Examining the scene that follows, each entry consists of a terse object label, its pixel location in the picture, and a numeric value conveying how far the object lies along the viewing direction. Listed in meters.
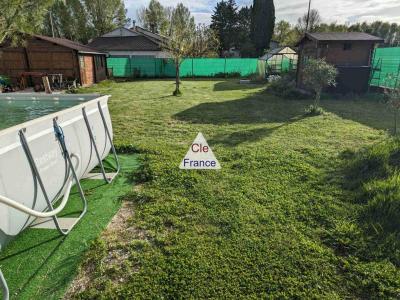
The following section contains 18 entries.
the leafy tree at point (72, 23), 32.53
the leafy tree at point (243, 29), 32.36
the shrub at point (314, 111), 8.04
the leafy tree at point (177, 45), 12.40
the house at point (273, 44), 33.29
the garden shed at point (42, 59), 14.75
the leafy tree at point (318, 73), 7.70
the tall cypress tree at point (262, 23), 31.09
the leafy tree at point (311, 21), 42.63
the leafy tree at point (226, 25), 37.31
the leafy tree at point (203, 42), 27.53
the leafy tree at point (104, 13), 33.88
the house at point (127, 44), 24.56
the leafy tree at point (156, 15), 42.72
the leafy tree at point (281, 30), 42.72
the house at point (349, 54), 11.39
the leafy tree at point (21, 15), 8.98
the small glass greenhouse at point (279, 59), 19.67
